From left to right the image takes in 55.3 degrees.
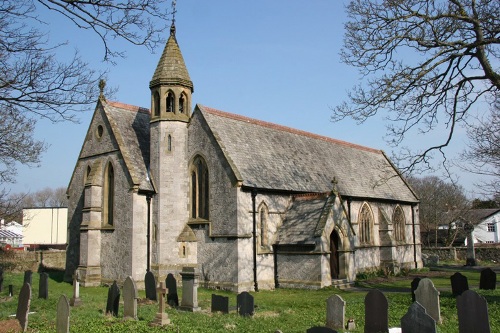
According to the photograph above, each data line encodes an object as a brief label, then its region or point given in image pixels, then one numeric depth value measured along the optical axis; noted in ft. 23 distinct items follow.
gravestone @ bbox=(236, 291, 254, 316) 48.14
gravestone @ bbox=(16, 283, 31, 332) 41.42
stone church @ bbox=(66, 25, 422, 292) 73.51
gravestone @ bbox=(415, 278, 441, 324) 43.78
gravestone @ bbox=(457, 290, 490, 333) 34.01
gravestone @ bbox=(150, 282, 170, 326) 42.86
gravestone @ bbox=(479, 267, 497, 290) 63.82
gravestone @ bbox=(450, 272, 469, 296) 57.21
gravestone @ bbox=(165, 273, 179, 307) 55.93
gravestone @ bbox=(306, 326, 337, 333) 29.07
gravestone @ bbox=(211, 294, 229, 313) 49.60
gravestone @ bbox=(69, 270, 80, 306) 54.65
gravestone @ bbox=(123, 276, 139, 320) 45.96
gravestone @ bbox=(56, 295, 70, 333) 37.96
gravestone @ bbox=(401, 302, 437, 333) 30.55
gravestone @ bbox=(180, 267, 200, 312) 52.60
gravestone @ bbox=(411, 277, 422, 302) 54.03
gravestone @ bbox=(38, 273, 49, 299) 59.57
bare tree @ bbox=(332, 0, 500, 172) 44.16
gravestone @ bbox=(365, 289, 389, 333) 37.96
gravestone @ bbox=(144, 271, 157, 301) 58.23
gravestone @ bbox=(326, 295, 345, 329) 40.96
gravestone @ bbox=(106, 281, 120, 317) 47.78
